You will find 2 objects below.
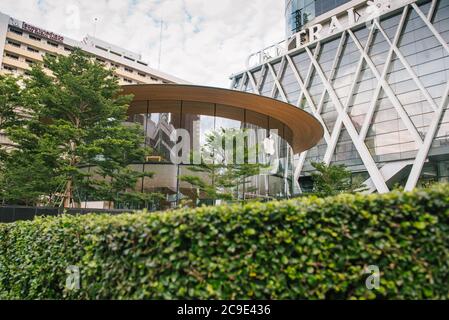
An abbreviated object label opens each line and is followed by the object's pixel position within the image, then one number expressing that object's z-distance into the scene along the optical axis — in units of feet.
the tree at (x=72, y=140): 45.47
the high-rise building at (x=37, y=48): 176.96
